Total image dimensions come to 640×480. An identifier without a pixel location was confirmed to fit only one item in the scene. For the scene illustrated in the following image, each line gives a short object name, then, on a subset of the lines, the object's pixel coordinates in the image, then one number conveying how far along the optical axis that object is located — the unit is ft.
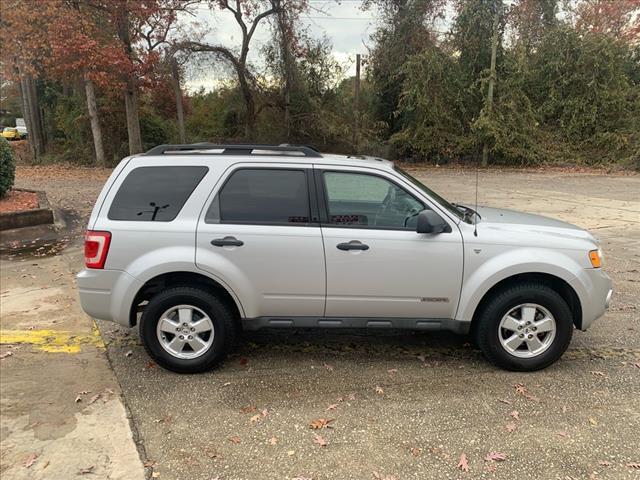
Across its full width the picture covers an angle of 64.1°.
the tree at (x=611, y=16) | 86.48
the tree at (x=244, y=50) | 70.49
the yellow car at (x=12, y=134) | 143.93
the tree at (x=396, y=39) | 79.10
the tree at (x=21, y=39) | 57.21
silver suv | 12.85
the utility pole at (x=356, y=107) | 77.25
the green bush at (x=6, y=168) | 31.14
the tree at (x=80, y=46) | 57.21
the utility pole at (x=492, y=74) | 71.36
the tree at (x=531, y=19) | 79.71
